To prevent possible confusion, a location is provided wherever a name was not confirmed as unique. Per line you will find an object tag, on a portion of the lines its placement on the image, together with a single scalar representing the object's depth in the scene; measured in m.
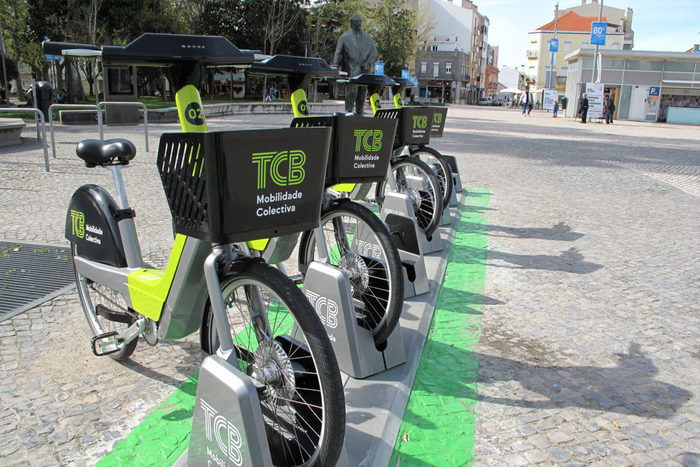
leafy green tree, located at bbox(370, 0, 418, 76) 56.62
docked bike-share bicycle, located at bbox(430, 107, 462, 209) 5.69
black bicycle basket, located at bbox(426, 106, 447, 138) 5.66
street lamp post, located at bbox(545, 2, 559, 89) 55.45
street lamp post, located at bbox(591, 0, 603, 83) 32.37
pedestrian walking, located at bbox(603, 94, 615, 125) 29.15
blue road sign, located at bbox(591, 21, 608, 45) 31.34
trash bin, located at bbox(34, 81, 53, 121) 16.98
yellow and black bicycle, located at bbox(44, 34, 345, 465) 1.87
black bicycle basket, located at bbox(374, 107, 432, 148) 5.10
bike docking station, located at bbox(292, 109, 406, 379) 2.73
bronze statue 6.27
